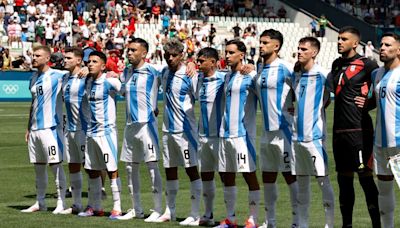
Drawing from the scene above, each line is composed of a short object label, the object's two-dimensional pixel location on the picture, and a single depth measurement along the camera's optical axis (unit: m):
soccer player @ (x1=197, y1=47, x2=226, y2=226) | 13.25
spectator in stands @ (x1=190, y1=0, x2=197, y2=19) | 54.28
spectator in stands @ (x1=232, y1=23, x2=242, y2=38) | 52.28
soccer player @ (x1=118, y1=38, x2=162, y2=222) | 13.95
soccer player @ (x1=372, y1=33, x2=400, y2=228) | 11.28
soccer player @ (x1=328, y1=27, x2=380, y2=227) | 11.73
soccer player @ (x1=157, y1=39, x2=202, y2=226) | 13.69
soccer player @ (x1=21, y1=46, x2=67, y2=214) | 14.76
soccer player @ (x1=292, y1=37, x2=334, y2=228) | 11.97
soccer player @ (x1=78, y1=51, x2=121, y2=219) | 14.14
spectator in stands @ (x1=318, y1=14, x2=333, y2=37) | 54.84
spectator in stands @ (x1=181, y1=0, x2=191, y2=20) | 54.12
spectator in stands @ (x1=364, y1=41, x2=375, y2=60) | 51.54
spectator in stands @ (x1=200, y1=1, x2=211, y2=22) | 54.84
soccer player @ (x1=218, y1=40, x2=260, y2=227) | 12.84
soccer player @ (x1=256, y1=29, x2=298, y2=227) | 12.41
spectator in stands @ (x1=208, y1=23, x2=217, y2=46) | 51.03
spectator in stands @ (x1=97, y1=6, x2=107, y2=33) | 48.91
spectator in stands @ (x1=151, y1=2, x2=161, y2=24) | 52.47
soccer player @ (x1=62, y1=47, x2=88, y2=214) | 14.52
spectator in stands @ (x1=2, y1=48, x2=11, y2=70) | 42.28
